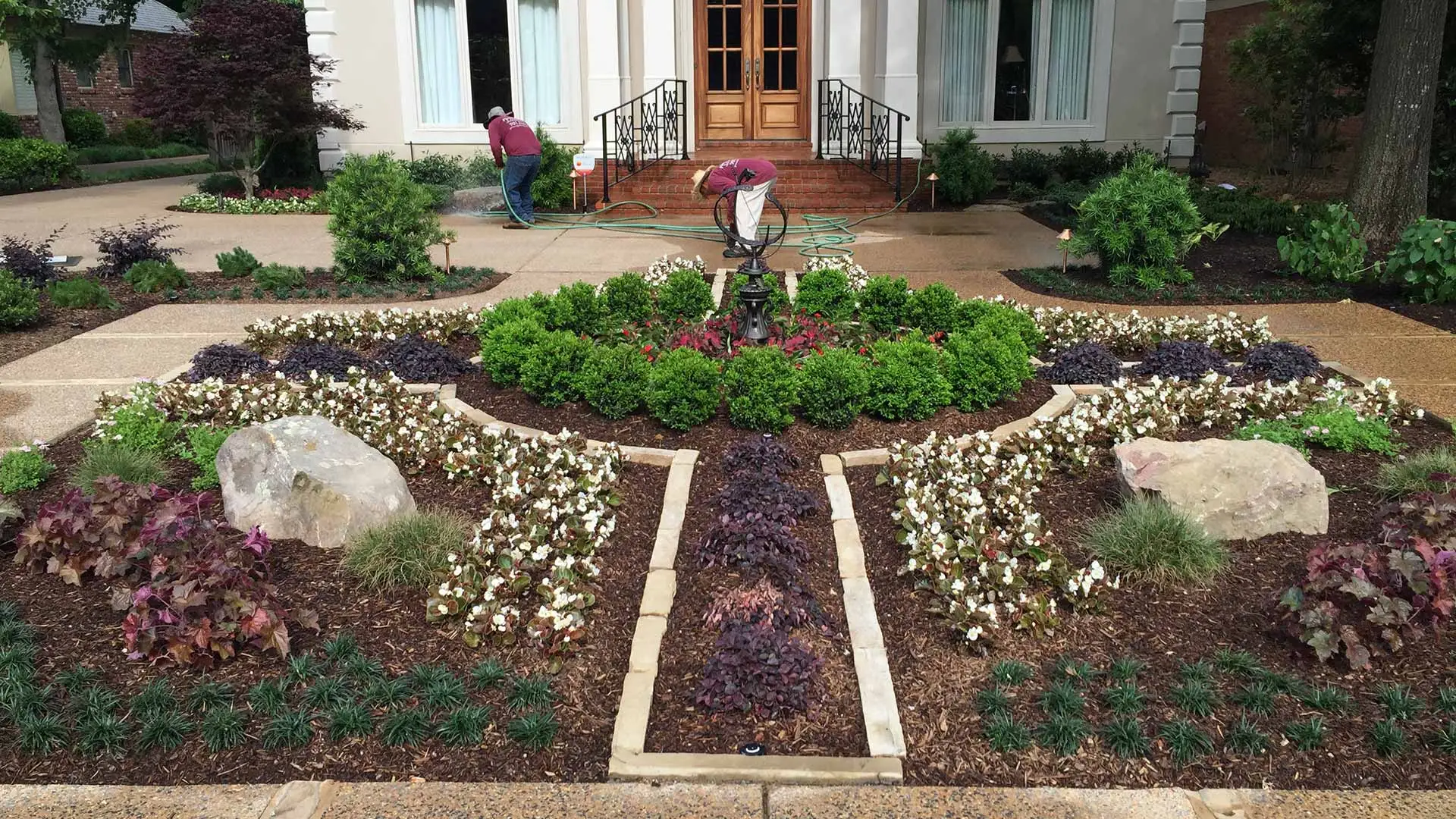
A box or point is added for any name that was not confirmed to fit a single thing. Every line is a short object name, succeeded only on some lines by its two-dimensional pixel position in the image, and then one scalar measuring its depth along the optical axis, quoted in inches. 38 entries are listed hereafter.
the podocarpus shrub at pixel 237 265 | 412.8
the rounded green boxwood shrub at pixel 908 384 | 236.4
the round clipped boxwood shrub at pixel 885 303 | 302.5
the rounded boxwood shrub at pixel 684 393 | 231.8
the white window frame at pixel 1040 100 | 668.1
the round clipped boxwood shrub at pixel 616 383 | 239.5
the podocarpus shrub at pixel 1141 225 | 366.3
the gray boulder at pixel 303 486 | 183.2
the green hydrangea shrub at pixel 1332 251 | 378.6
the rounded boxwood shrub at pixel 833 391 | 232.8
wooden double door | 657.6
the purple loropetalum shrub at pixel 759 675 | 138.7
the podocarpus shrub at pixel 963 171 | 608.7
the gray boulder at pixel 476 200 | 642.8
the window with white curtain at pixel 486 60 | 676.7
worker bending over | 279.7
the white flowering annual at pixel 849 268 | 352.8
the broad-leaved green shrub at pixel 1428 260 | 341.7
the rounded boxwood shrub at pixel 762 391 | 230.5
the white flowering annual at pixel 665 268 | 362.5
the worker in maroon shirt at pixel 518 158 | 537.3
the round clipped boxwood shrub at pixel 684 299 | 311.1
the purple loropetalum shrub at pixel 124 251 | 416.8
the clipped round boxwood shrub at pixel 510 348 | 254.7
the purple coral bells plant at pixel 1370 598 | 147.0
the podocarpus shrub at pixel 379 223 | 382.0
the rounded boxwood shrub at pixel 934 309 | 291.0
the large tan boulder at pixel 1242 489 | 181.5
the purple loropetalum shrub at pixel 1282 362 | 268.7
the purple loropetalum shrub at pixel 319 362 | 272.5
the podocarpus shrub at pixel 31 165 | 774.5
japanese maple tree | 619.8
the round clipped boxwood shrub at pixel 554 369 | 246.7
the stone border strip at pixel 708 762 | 127.9
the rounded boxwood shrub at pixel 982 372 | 243.1
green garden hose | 476.1
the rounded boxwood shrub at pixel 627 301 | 307.1
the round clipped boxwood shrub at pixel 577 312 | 292.5
